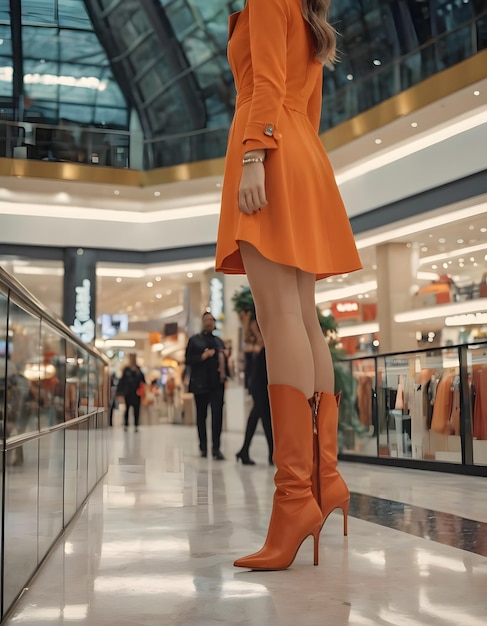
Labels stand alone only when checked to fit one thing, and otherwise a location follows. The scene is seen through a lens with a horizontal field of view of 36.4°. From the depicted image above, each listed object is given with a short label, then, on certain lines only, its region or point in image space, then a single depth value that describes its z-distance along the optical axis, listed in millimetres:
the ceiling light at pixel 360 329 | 13194
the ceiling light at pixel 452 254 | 11233
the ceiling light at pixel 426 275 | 12000
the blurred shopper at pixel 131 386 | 14188
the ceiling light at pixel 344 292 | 13383
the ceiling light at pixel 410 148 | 9484
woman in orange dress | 1880
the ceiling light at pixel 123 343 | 23280
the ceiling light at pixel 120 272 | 15430
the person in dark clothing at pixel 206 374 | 7020
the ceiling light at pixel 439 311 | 11234
